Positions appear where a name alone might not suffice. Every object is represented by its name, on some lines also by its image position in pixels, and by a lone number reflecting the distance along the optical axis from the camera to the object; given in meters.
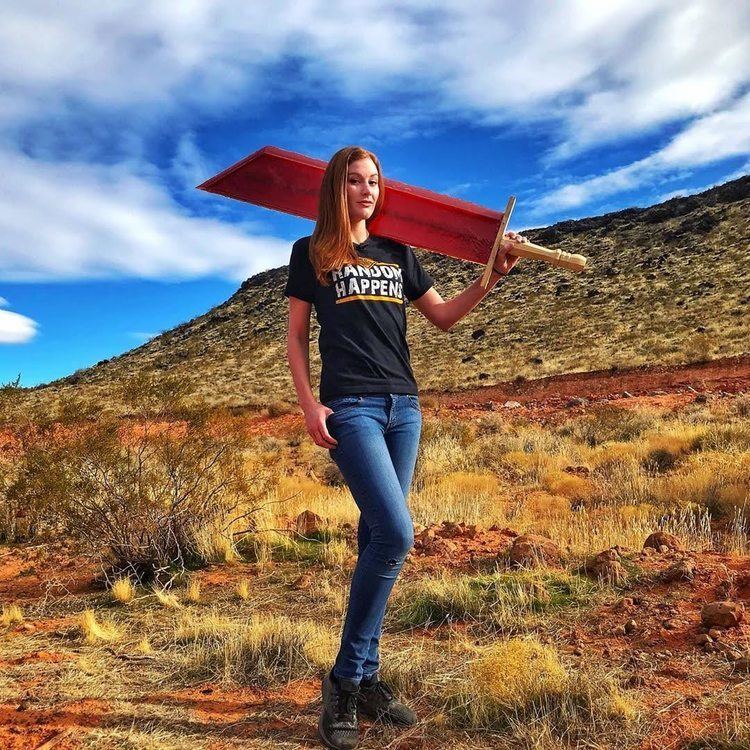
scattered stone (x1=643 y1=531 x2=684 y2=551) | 4.95
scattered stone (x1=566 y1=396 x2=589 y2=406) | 17.62
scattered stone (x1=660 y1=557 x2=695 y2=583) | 4.22
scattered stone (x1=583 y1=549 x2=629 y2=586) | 4.34
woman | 2.48
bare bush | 5.65
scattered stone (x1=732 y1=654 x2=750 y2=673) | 3.02
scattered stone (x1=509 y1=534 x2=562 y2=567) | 4.84
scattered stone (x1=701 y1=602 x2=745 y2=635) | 3.44
